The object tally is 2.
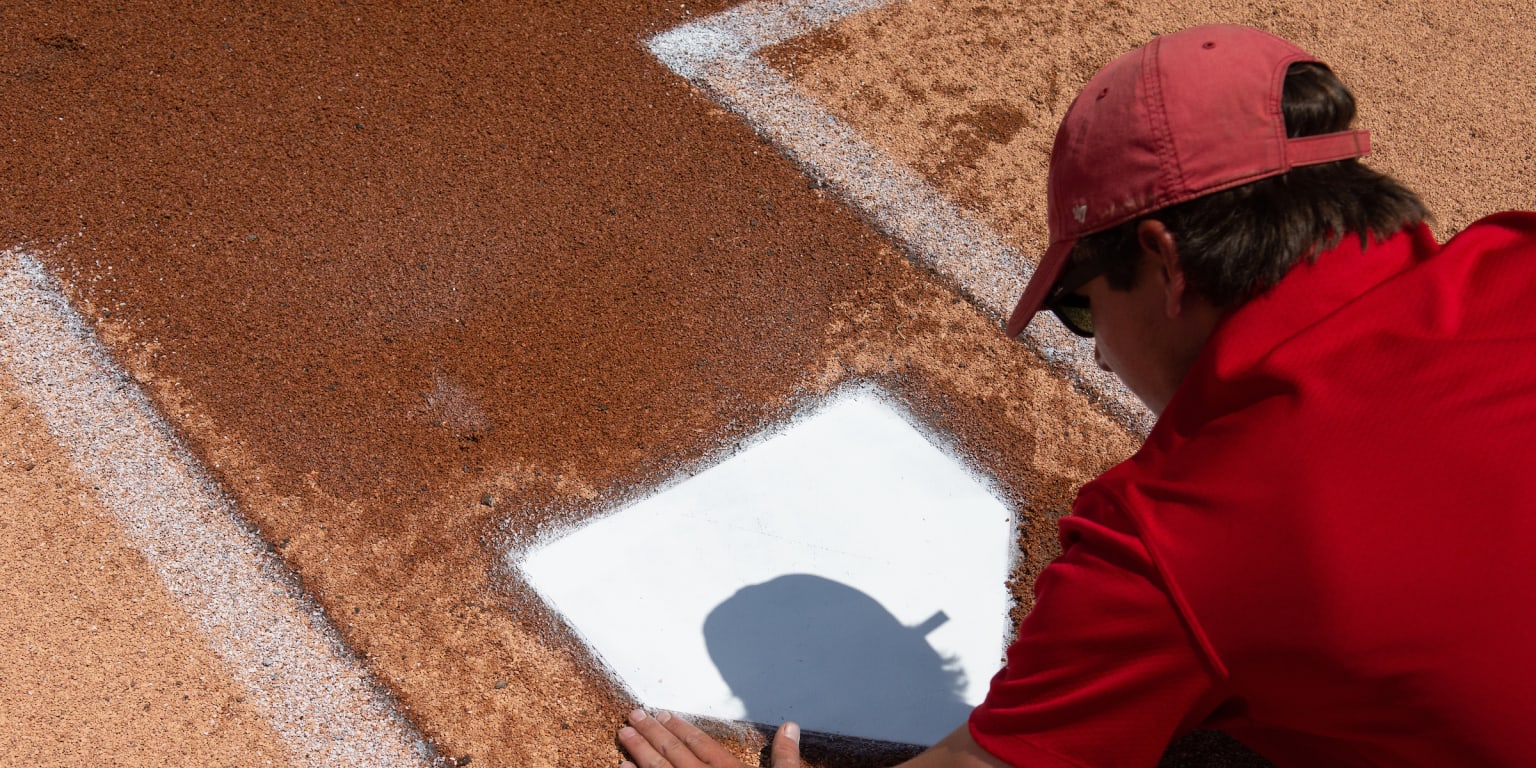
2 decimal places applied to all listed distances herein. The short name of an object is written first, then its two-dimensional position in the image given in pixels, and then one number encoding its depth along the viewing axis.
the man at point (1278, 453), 1.26
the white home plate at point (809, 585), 2.37
